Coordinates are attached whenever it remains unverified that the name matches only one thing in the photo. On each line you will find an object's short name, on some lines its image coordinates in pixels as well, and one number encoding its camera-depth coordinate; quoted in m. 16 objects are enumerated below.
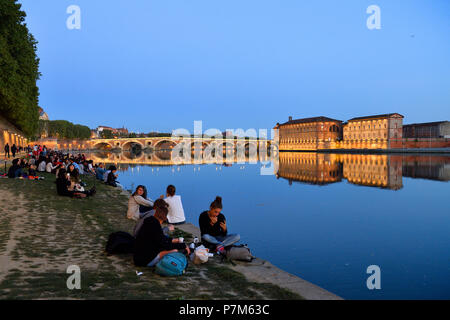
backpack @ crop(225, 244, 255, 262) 6.60
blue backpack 5.38
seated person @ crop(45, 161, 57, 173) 22.19
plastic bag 6.23
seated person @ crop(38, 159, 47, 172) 22.11
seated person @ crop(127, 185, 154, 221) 9.54
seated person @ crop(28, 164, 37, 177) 17.20
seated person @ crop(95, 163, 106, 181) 21.63
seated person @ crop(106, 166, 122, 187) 18.83
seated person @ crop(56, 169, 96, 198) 12.54
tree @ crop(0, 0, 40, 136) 20.56
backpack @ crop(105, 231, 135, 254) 6.35
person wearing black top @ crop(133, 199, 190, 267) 5.41
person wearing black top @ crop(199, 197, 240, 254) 6.83
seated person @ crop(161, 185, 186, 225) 9.75
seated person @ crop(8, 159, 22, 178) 16.22
